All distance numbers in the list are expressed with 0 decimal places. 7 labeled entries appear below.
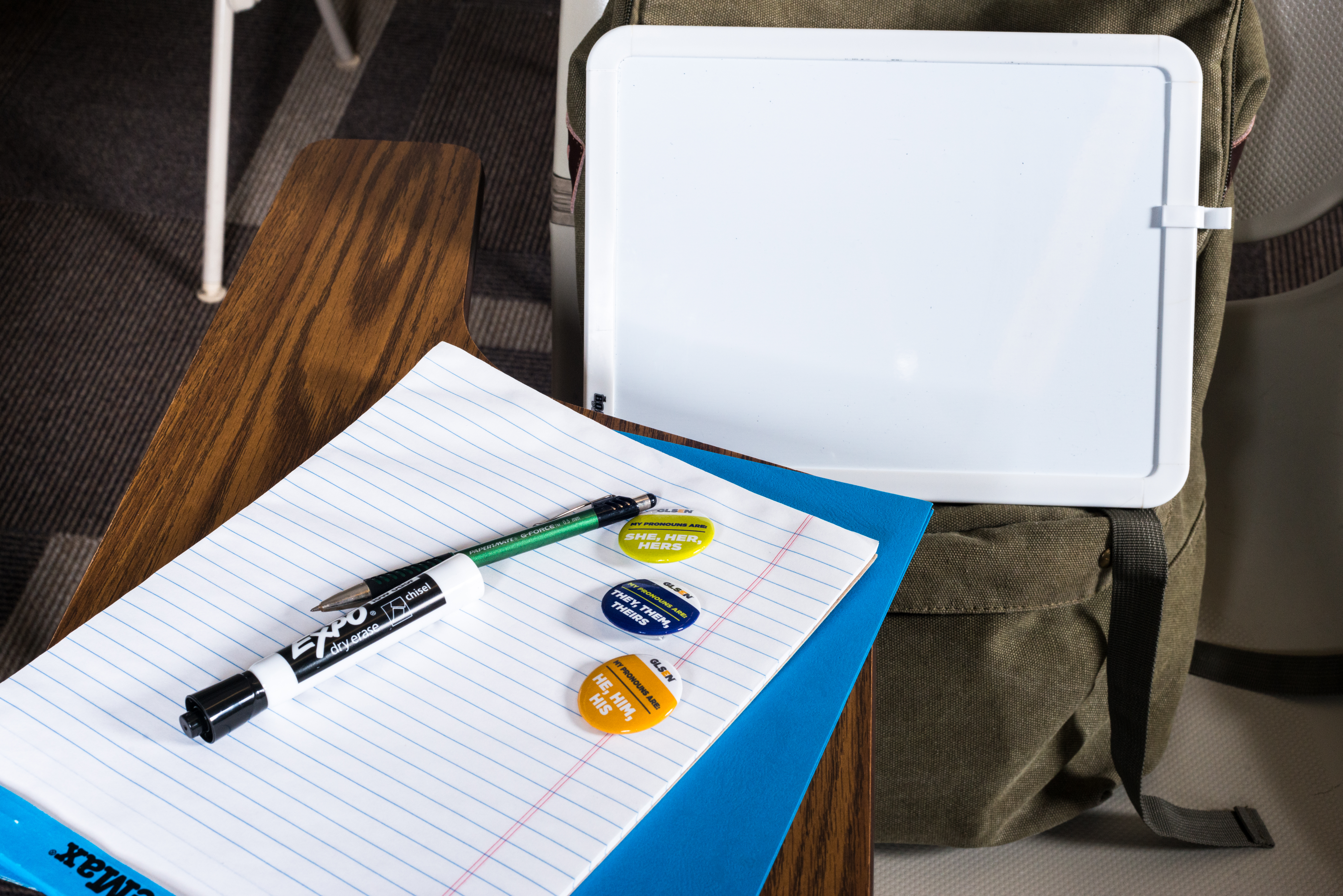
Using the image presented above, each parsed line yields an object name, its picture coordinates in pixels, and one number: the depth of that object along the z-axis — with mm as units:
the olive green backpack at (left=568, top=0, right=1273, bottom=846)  686
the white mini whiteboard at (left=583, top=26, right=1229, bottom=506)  652
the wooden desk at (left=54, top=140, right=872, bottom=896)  417
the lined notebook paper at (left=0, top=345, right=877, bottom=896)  366
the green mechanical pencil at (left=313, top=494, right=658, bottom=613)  434
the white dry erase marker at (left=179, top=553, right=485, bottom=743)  388
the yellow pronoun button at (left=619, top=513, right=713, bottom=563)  466
